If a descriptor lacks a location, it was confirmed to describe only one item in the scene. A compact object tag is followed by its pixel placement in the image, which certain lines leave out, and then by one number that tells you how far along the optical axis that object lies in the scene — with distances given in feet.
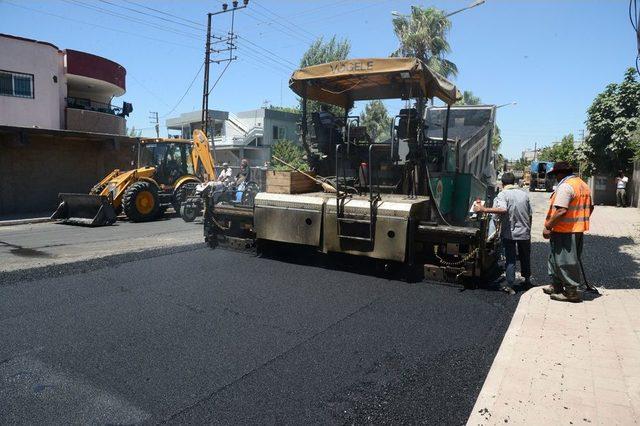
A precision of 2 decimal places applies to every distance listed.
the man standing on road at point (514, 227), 18.80
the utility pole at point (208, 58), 69.41
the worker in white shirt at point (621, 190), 65.82
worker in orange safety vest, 17.06
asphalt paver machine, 18.66
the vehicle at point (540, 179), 109.70
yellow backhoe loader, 42.06
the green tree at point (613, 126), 64.44
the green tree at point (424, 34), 75.36
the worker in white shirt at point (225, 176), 42.34
